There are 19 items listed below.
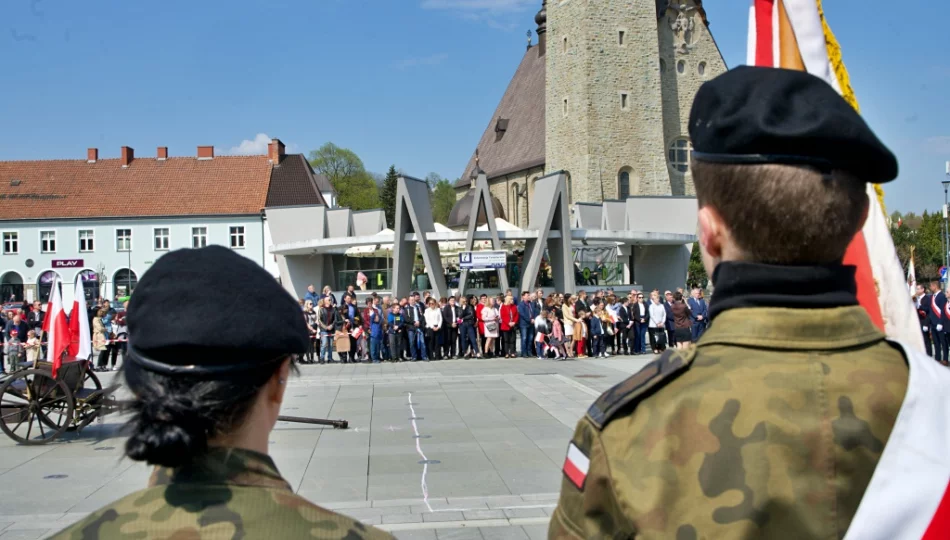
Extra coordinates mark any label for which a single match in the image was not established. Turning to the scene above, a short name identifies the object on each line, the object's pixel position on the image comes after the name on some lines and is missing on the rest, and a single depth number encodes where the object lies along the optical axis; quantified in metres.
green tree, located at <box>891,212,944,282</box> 79.31
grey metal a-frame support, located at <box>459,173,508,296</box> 30.55
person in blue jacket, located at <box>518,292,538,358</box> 24.16
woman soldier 1.71
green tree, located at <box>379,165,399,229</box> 94.75
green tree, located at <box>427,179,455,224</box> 115.42
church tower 53.94
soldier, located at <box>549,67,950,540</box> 1.57
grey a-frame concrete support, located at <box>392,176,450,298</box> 29.84
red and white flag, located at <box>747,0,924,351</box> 2.98
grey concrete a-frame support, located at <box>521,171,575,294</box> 30.89
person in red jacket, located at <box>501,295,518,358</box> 24.33
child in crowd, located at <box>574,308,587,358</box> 23.66
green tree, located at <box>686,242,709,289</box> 54.25
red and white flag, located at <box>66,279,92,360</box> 12.09
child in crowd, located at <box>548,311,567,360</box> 23.66
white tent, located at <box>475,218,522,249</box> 35.67
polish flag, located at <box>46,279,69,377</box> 11.79
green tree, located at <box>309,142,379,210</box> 93.88
